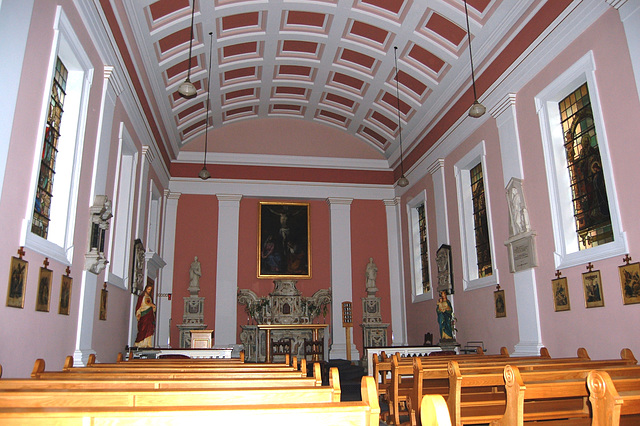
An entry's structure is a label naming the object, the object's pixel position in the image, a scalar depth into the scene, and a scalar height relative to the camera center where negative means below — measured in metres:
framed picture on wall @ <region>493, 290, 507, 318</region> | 9.00 +0.43
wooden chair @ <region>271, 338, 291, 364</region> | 12.60 -0.38
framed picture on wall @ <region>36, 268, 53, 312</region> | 5.54 +0.53
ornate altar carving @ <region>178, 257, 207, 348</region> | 12.89 +0.47
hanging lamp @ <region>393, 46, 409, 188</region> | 11.33 +5.57
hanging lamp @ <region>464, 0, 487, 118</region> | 7.62 +3.32
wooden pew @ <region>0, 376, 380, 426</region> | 1.77 -0.30
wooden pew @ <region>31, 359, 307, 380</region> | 3.69 -0.31
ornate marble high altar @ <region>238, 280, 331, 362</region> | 13.30 +0.48
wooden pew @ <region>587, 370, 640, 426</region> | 2.39 -0.37
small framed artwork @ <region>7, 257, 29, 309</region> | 4.85 +0.55
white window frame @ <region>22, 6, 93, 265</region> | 5.74 +2.61
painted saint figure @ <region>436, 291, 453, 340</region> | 10.29 +0.25
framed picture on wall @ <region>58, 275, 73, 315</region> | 6.24 +0.53
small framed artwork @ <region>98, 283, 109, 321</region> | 7.91 +0.50
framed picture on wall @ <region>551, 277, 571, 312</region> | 7.27 +0.47
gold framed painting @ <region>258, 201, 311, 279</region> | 14.52 +2.68
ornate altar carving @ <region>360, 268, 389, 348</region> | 13.77 +0.23
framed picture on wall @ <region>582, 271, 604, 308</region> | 6.57 +0.49
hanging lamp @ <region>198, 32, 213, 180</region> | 10.89 +5.92
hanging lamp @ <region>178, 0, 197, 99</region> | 7.55 +3.68
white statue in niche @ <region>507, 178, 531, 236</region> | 8.30 +1.98
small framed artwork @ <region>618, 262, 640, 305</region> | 5.90 +0.52
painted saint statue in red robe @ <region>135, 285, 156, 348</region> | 9.49 +0.32
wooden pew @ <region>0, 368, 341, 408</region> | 2.46 -0.31
